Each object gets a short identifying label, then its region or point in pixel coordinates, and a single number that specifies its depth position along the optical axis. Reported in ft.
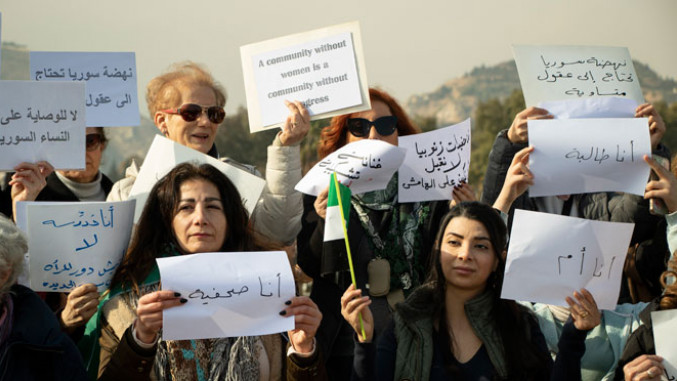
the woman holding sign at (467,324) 14.79
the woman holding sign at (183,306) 13.48
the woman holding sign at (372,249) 16.97
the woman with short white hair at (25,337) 13.26
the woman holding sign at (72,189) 14.40
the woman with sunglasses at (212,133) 17.37
